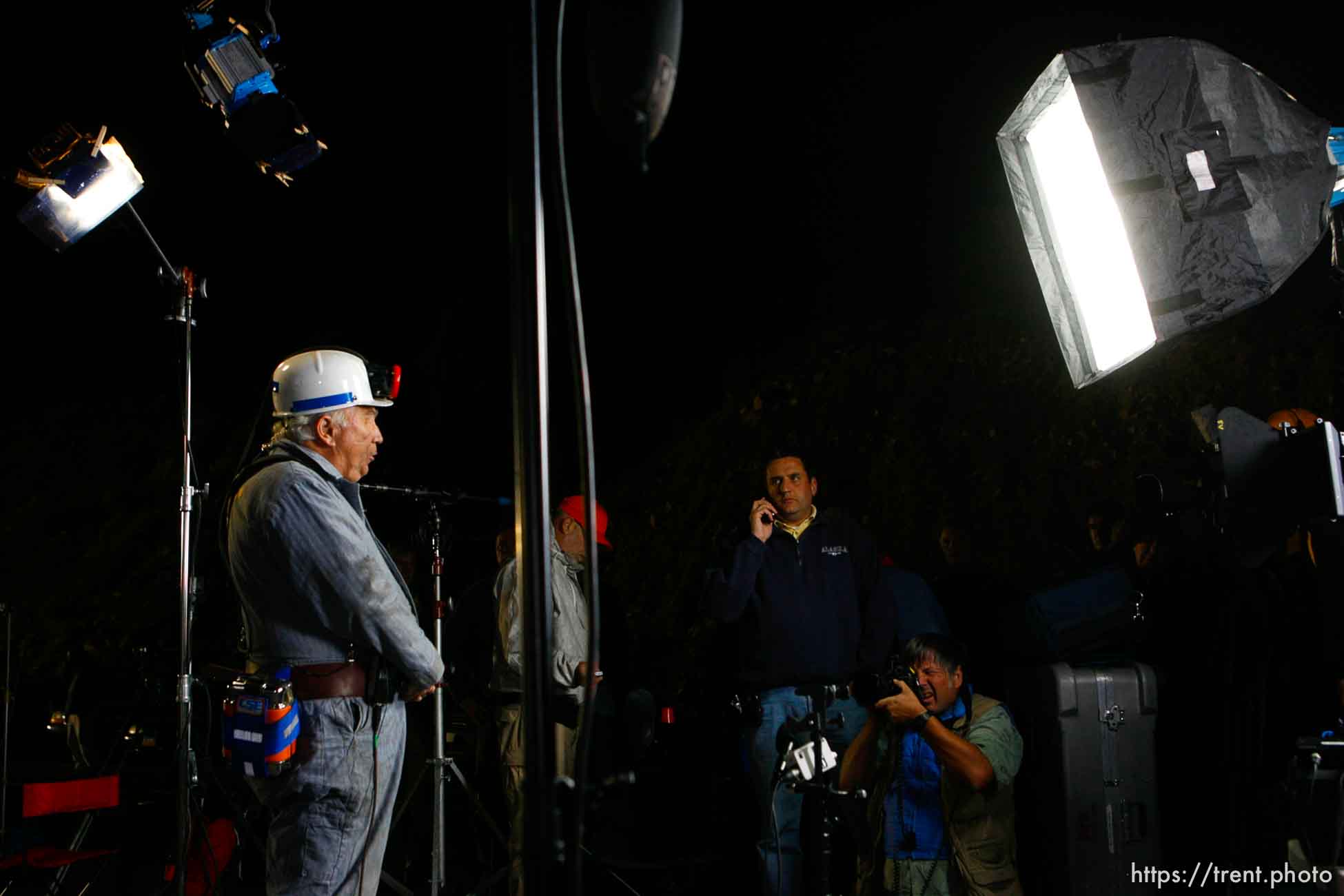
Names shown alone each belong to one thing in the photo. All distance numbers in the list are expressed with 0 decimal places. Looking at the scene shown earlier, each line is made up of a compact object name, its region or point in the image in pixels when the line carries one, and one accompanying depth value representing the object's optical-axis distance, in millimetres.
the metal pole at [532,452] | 1203
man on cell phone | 3775
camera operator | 3363
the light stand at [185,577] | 3367
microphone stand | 3971
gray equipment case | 3543
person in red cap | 4051
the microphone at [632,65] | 1285
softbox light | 2219
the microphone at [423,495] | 4125
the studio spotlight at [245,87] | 3535
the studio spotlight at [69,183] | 3580
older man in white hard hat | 2543
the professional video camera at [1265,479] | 2203
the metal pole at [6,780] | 4379
